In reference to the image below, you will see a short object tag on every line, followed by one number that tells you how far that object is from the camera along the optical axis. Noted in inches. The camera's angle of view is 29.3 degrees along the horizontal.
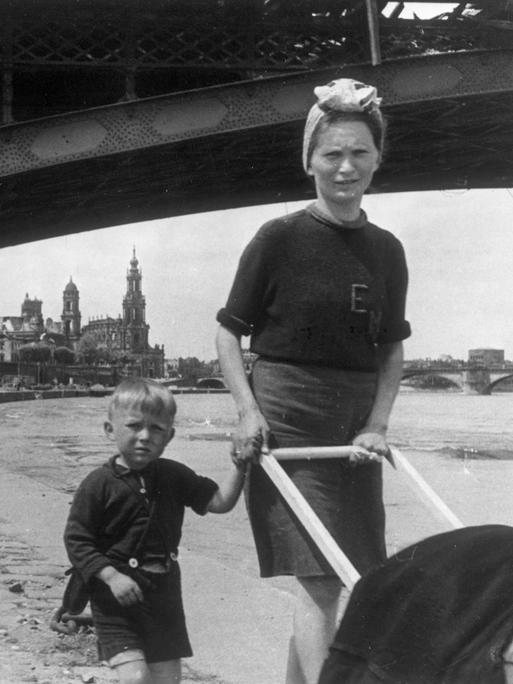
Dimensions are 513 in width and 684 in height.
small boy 92.1
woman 92.4
